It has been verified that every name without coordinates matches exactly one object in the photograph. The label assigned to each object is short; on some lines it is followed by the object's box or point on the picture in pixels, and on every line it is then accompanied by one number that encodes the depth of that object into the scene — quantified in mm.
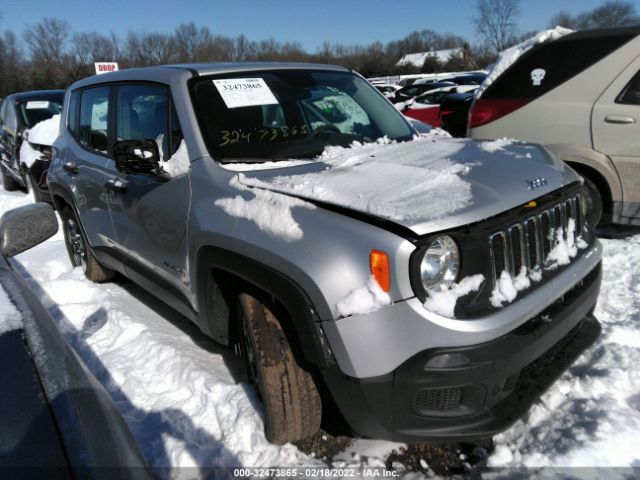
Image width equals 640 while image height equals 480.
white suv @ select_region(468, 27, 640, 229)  4219
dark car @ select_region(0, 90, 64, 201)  7414
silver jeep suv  1843
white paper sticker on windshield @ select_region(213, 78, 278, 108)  2865
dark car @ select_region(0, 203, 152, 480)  1113
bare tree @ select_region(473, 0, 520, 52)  59219
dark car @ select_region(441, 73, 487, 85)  18233
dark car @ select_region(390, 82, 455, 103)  18797
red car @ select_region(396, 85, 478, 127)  12034
